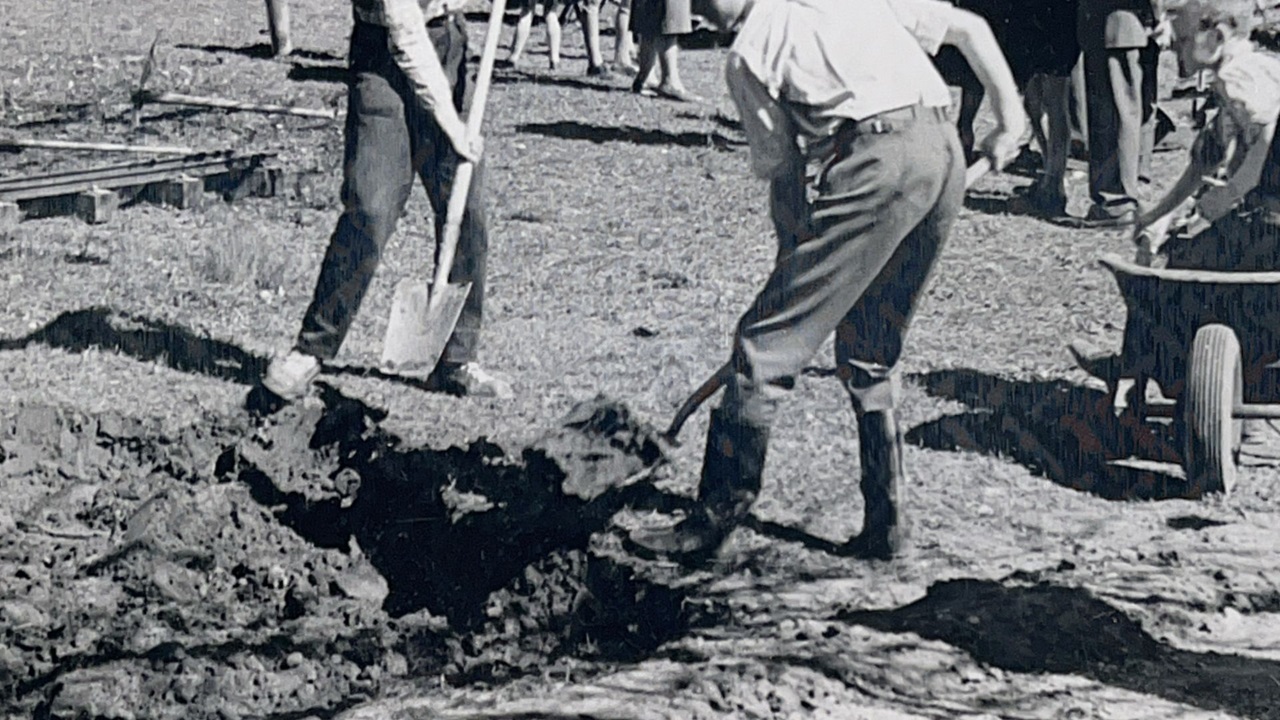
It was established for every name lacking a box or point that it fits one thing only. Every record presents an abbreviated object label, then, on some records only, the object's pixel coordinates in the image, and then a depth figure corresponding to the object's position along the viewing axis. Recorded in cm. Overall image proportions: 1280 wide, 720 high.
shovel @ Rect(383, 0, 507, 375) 659
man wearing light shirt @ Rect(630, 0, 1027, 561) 460
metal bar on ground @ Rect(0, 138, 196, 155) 1035
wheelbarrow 564
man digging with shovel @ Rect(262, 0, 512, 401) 611
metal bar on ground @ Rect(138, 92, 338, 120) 1193
